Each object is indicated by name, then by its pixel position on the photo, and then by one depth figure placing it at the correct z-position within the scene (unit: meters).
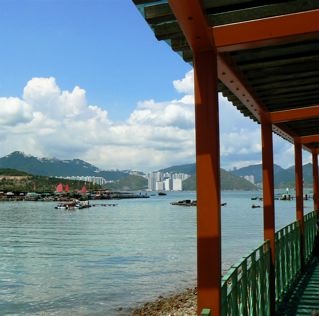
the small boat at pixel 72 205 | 109.50
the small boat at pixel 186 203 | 129.32
